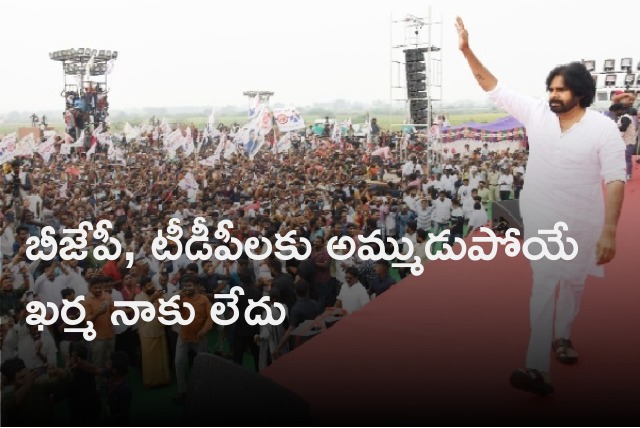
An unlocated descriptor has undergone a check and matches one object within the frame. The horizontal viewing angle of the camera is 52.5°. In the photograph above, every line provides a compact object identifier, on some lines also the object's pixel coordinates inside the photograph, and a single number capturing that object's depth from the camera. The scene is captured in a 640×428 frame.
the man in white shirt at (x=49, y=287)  6.00
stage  2.92
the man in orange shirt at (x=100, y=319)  5.33
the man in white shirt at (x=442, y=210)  10.84
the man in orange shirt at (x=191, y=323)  5.33
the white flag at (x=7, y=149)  11.41
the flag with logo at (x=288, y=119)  15.78
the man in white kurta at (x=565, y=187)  2.70
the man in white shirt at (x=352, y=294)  5.52
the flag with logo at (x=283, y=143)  16.31
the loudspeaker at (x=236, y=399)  2.78
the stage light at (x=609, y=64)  20.73
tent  23.89
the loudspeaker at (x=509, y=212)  7.99
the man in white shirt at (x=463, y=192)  11.49
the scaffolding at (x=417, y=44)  14.11
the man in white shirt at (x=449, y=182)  12.90
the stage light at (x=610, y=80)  20.41
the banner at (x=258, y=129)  14.62
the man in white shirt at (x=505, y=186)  14.56
